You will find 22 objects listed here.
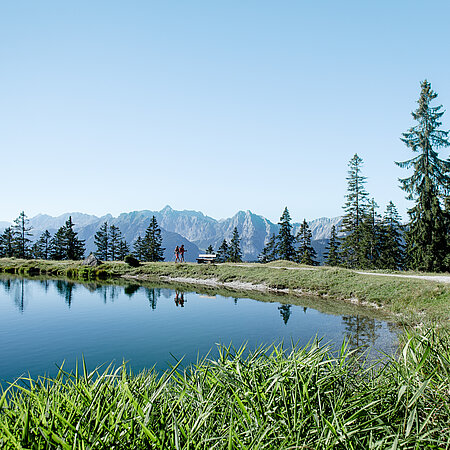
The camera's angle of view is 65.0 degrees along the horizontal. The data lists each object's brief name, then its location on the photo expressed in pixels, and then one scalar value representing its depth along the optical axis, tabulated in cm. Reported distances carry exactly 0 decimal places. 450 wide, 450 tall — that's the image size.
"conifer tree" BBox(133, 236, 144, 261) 6956
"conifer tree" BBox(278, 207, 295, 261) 5759
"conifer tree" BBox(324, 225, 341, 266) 5791
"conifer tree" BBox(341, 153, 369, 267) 4659
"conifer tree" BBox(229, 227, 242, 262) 6825
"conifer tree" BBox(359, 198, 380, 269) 4505
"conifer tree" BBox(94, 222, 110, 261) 7038
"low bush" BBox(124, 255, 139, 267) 4012
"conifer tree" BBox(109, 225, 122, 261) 7066
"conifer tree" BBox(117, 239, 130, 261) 7381
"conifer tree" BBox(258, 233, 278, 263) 6101
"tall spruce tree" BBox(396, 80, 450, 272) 2927
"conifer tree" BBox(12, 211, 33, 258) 6681
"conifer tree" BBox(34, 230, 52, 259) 7075
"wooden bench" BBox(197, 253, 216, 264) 4056
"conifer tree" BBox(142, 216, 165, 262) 6656
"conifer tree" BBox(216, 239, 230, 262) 6975
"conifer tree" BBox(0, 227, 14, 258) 6750
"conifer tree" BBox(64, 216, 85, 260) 6322
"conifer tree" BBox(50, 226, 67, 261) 6329
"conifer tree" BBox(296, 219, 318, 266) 5575
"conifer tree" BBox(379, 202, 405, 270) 4718
